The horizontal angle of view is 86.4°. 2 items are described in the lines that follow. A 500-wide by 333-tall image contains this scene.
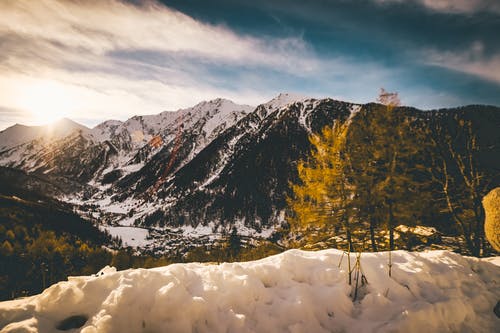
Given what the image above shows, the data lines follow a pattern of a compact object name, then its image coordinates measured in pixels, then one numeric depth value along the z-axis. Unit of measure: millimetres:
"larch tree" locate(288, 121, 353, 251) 11594
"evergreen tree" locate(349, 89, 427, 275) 11680
